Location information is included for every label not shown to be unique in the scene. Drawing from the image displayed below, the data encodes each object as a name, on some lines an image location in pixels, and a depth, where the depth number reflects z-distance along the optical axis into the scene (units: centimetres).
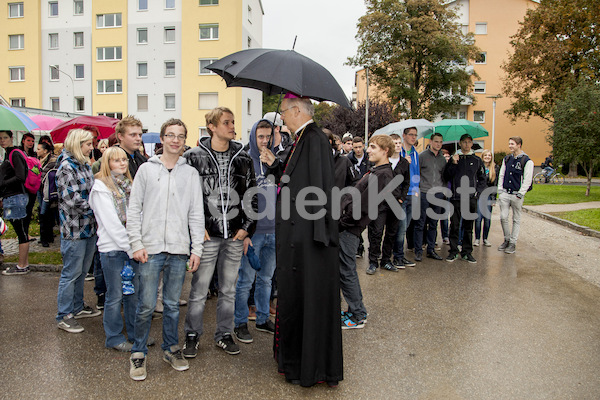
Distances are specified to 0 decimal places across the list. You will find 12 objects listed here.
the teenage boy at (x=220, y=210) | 411
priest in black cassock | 360
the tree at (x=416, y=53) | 3528
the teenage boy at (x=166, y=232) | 378
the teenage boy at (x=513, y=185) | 902
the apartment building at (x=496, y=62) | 4834
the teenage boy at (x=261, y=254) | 465
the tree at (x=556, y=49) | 2797
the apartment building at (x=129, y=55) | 3697
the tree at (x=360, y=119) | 3562
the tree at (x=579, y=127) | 1892
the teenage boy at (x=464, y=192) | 843
